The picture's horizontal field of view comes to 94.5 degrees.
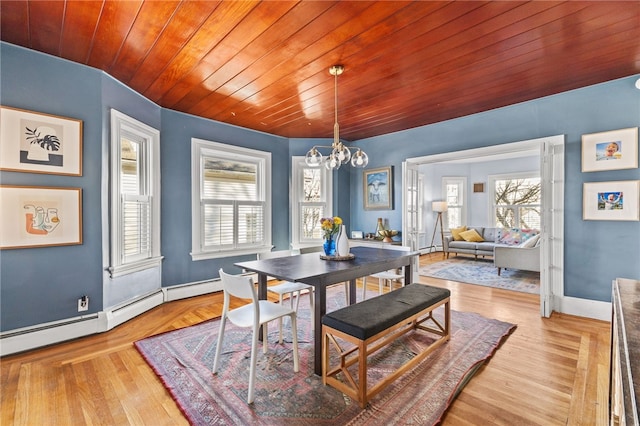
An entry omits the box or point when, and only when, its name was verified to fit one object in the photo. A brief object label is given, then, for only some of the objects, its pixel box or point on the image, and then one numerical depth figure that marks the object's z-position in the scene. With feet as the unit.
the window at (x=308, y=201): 17.10
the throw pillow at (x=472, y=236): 23.89
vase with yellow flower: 9.14
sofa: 16.89
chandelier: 8.86
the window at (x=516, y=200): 24.13
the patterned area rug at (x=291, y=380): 5.74
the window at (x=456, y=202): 27.43
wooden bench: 6.07
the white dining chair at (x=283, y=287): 9.55
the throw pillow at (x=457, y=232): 24.67
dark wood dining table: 7.13
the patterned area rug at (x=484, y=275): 15.44
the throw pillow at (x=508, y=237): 21.44
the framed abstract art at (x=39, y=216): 7.95
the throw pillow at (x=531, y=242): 17.63
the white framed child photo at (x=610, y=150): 9.82
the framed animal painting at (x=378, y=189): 16.90
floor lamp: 25.46
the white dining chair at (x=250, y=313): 6.23
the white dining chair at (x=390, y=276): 11.05
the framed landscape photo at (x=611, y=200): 9.82
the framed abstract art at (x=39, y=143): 7.93
